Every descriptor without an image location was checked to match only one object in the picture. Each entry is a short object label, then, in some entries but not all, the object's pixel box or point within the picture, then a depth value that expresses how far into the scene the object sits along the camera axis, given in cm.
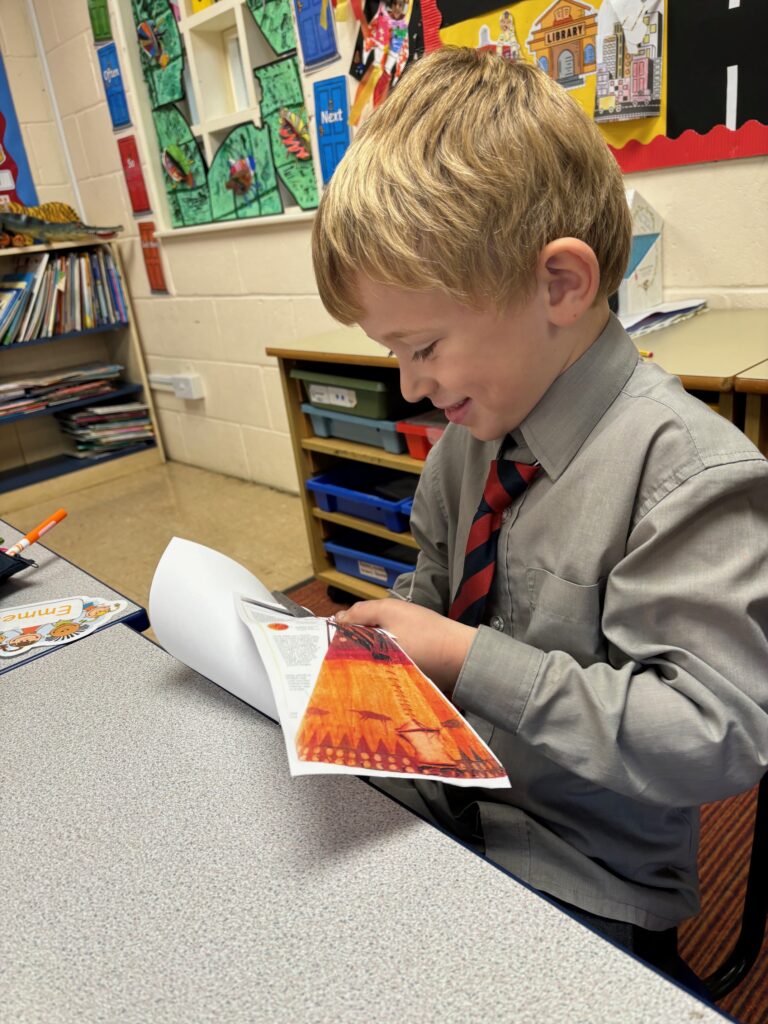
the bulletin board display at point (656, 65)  141
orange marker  104
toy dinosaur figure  315
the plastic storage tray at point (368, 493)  192
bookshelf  339
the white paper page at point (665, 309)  149
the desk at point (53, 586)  87
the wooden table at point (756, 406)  109
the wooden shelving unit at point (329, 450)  181
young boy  56
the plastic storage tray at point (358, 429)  185
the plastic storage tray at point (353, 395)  182
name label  87
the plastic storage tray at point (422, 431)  172
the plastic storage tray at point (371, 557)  200
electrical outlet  331
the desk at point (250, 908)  39
